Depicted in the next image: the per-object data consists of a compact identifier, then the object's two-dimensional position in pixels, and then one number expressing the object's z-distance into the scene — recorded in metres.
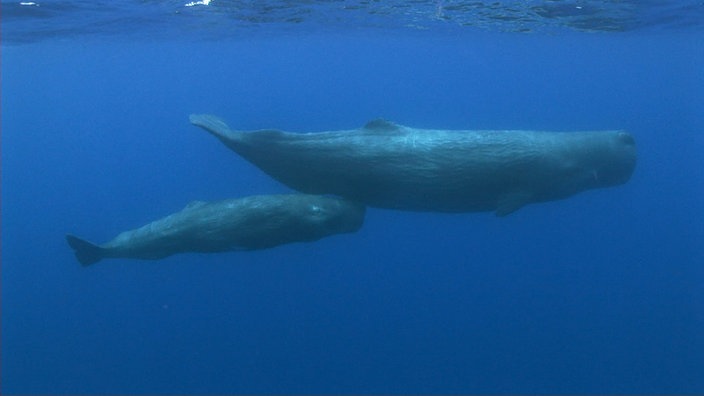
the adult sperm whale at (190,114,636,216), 9.99
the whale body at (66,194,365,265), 9.98
